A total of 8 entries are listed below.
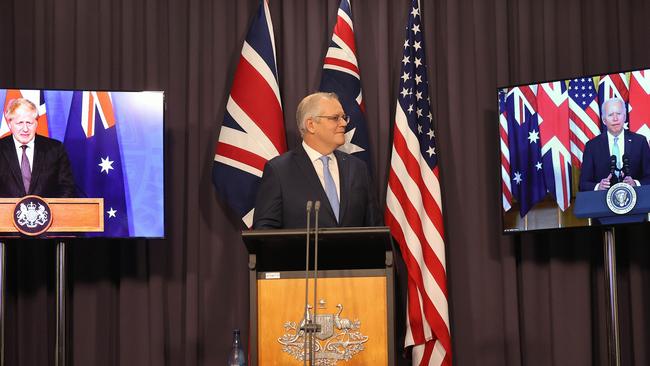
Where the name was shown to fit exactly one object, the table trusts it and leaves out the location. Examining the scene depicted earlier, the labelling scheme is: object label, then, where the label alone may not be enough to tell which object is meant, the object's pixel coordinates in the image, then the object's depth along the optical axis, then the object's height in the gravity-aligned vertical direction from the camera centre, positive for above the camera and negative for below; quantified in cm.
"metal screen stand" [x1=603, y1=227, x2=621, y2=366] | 534 -40
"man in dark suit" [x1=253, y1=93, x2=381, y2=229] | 490 +27
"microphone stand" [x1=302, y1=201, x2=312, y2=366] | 388 -39
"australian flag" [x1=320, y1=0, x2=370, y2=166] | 600 +99
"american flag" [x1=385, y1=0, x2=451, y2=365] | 572 +14
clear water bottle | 479 -65
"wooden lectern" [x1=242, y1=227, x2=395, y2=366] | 418 -35
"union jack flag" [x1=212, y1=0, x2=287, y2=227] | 596 +62
